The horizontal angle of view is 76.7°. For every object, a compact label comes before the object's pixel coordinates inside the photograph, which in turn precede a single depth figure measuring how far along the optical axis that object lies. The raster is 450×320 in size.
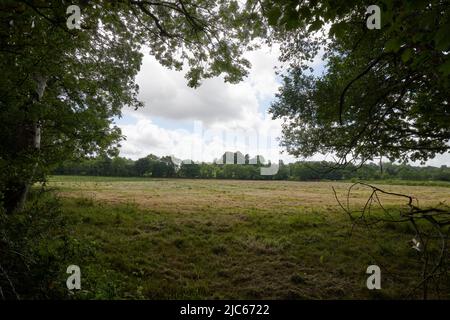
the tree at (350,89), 3.89
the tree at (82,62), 4.66
